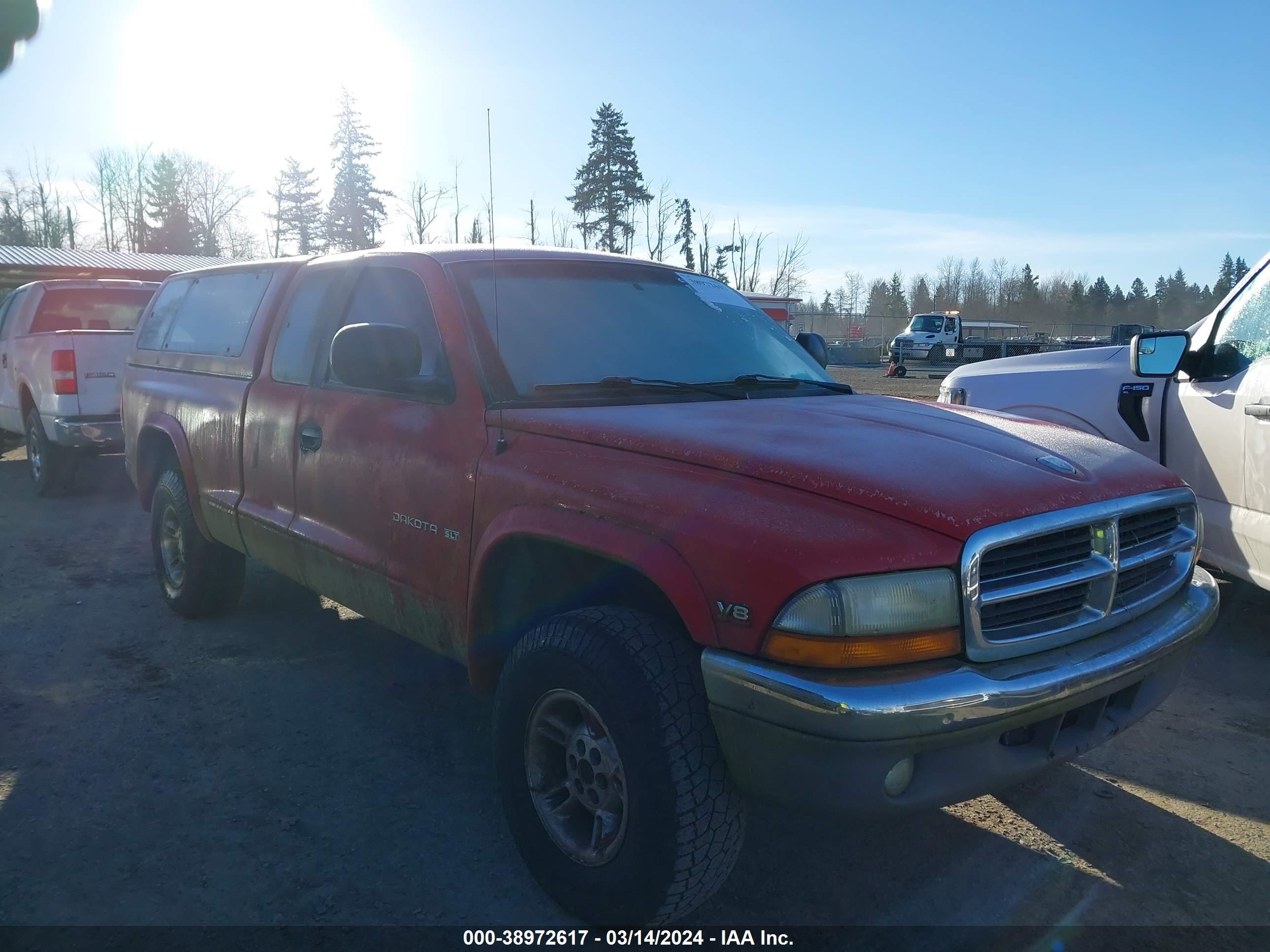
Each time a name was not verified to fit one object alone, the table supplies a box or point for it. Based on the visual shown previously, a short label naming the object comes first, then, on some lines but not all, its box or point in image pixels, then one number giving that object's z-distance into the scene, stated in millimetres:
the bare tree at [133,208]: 63281
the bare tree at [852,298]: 80062
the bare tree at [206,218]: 61344
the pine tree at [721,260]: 57884
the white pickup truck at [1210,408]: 4332
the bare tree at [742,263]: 58156
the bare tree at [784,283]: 58062
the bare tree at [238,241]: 61594
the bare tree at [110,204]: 63656
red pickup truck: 2139
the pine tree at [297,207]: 59906
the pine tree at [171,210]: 61500
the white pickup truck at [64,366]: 8375
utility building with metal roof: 21984
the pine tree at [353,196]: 48094
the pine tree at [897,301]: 88562
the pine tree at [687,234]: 56031
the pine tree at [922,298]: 89500
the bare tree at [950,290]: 85812
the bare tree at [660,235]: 49031
